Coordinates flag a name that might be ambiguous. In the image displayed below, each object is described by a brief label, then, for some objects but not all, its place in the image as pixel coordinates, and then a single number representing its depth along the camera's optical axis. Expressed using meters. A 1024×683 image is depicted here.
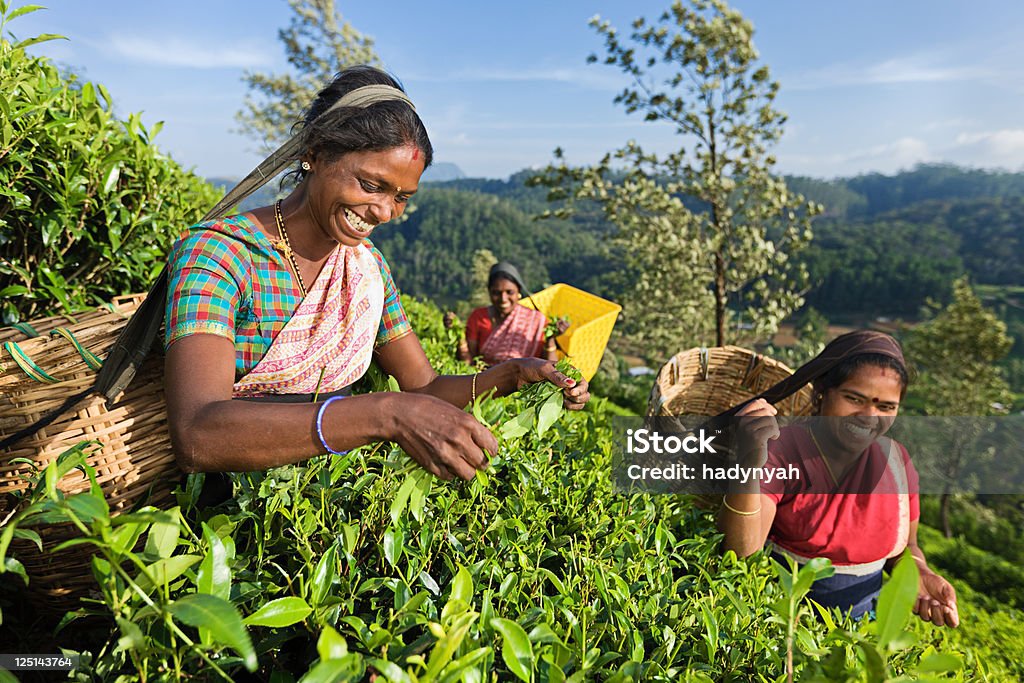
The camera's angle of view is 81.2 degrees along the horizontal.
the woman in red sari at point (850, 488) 2.23
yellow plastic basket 4.70
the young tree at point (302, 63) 18.58
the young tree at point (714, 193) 7.06
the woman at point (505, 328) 4.77
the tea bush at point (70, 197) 1.99
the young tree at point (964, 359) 16.83
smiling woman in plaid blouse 1.05
